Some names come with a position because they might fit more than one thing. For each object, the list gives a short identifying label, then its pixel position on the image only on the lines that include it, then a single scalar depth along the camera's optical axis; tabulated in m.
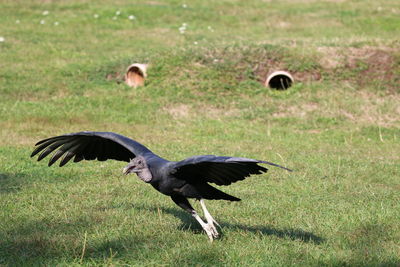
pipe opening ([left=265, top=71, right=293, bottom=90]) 32.27
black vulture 10.34
